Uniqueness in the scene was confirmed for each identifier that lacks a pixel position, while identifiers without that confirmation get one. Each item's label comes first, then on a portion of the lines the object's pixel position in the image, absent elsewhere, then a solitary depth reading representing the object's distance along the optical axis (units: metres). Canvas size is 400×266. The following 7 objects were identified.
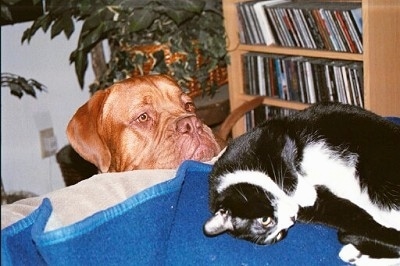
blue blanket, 1.00
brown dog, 1.75
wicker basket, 3.01
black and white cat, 1.33
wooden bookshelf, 2.67
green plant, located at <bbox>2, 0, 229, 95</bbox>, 2.94
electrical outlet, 3.45
